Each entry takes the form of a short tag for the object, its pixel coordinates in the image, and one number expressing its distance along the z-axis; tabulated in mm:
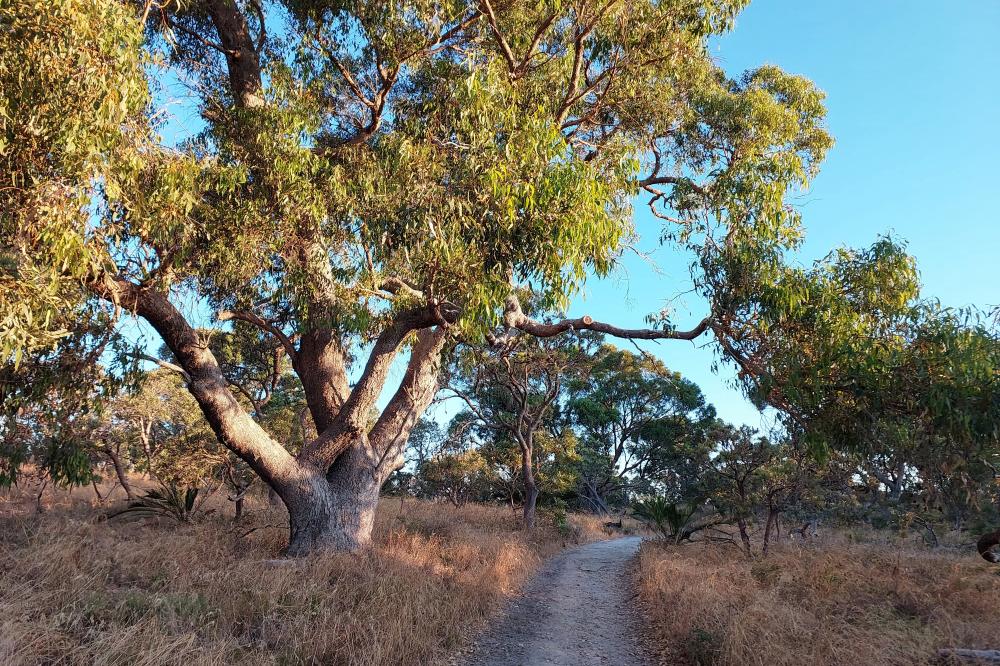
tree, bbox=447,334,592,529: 16594
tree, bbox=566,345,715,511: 32531
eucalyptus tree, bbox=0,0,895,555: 4926
